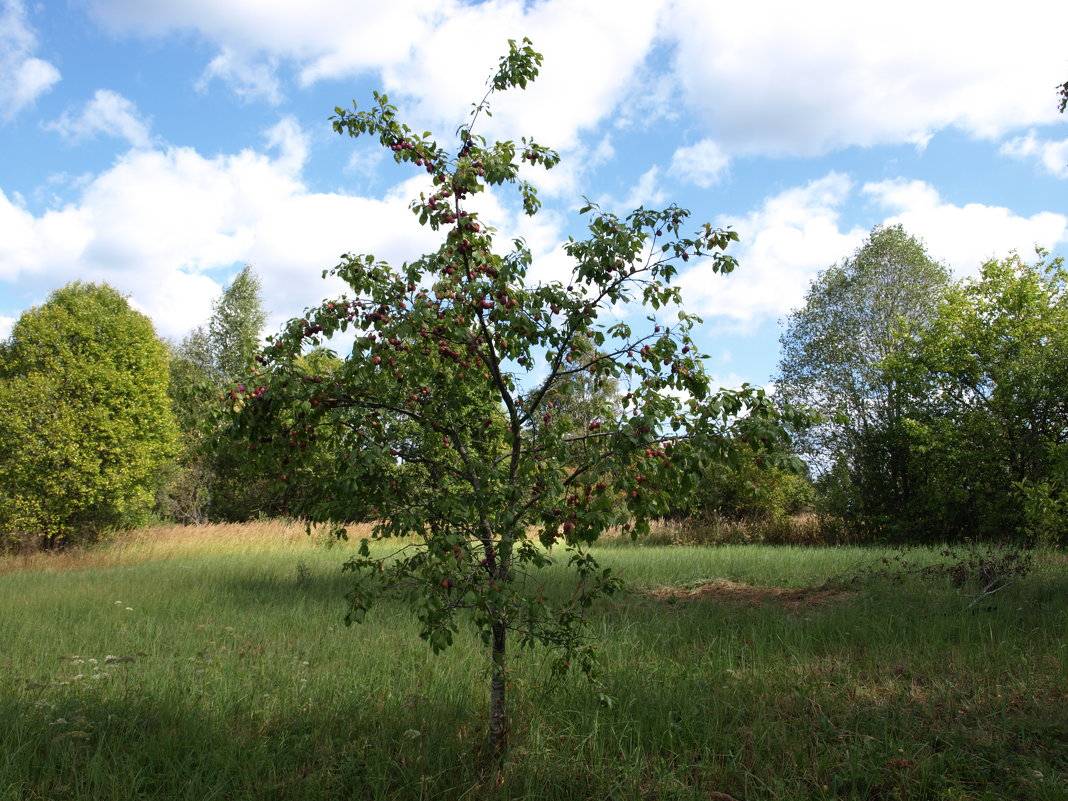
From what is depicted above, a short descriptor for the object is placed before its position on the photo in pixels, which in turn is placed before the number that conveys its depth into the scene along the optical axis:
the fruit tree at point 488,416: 3.64
